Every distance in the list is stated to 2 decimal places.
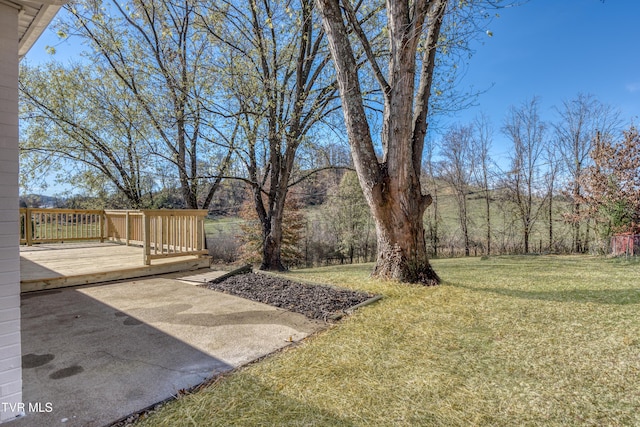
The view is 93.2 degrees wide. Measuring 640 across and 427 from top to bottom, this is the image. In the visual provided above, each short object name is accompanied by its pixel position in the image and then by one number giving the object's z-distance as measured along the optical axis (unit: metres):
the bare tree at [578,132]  11.82
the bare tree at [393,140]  4.05
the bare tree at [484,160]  14.30
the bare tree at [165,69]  7.63
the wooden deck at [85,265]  4.36
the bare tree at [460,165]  14.84
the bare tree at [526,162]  13.45
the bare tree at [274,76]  7.07
